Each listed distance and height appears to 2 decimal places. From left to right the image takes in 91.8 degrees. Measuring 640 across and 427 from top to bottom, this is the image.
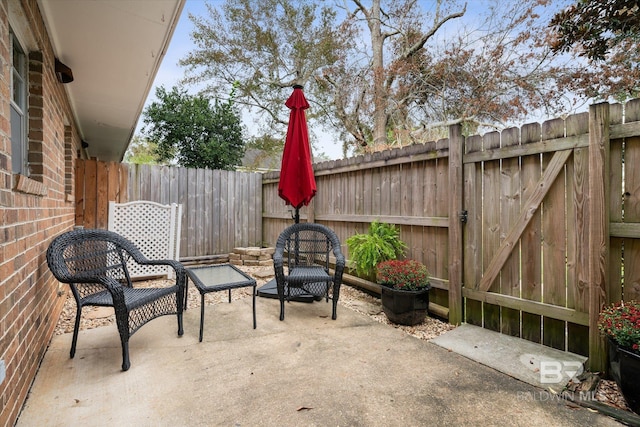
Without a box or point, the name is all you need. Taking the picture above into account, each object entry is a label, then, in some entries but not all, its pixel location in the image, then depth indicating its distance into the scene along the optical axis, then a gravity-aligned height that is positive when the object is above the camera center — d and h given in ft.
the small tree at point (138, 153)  55.83 +11.74
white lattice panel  14.75 -0.57
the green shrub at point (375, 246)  11.71 -1.11
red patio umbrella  12.08 +2.26
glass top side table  8.77 -1.96
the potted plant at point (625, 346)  5.58 -2.40
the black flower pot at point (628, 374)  5.54 -2.85
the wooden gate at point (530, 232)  7.53 -0.39
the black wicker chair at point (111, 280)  6.96 -1.60
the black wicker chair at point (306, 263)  10.34 -1.82
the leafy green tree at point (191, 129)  31.63 +9.12
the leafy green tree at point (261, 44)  33.60 +18.93
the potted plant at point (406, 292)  9.96 -2.42
